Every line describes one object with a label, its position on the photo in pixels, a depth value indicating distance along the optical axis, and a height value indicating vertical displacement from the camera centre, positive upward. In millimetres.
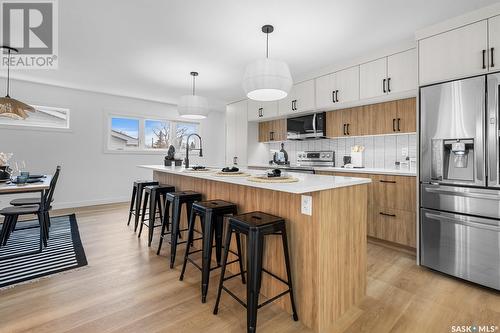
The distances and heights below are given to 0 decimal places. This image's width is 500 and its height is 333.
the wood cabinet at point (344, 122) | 3794 +714
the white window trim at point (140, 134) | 5500 +769
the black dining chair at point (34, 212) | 2824 -527
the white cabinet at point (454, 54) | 2209 +1081
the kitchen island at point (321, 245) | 1584 -558
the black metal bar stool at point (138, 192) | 3545 -372
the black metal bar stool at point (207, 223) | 1916 -478
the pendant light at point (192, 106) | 3576 +891
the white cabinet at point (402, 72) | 2956 +1183
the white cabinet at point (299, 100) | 4117 +1186
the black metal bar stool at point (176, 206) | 2445 -424
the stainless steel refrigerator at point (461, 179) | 2084 -114
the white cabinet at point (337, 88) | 3518 +1194
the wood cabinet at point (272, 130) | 4988 +775
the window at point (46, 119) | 4555 +954
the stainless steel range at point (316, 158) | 4305 +156
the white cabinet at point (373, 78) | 3211 +1195
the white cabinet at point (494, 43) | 2119 +1082
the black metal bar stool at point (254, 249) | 1516 -532
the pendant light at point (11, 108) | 3055 +764
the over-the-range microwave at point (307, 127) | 4141 +714
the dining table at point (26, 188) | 2566 -224
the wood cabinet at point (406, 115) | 3203 +687
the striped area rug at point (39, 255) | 2305 -978
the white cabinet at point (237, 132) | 5484 +810
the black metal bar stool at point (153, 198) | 3031 -411
